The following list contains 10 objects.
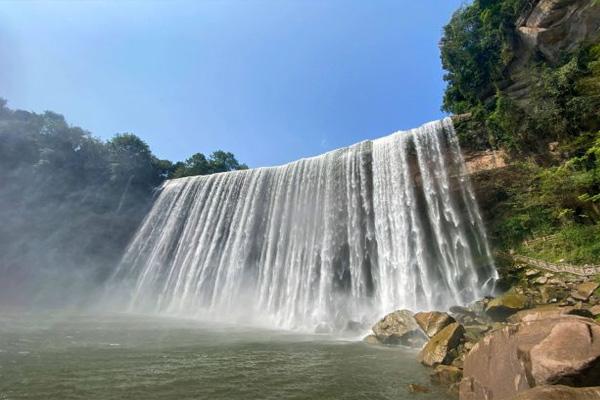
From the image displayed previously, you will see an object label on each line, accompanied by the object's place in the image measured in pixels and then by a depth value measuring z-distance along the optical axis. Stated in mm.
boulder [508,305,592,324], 9133
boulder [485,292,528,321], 13102
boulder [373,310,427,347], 11781
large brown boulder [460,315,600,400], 4449
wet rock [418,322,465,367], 8567
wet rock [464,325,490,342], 9552
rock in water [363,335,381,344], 12703
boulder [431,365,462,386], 7445
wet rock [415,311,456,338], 11134
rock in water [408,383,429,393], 6841
